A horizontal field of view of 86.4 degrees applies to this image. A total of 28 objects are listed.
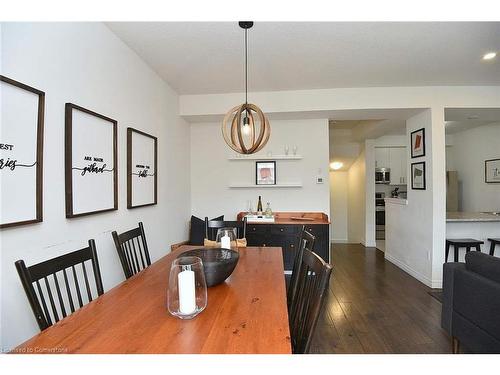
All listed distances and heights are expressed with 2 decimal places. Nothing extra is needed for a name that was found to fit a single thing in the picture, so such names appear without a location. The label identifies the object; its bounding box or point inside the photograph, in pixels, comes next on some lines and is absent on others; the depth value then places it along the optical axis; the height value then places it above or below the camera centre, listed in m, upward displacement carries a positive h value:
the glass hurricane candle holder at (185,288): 1.10 -0.42
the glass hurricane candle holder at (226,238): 1.93 -0.36
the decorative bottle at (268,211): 3.96 -0.35
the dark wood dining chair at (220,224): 2.88 -0.39
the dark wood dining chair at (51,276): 1.07 -0.38
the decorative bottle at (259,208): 4.10 -0.30
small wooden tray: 4.01 -0.46
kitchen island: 3.74 -0.60
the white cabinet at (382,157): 6.35 +0.73
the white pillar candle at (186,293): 1.10 -0.43
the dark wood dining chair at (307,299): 1.07 -0.51
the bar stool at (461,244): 3.45 -0.74
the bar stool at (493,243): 3.52 -0.74
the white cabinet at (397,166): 6.30 +0.52
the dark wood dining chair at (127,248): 1.84 -0.45
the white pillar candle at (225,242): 1.93 -0.39
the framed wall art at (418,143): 3.65 +0.63
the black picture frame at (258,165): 4.19 +0.34
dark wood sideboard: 3.71 -0.67
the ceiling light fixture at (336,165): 6.36 +0.55
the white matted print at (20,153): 1.31 +0.19
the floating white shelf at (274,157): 4.11 +0.48
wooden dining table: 0.90 -0.53
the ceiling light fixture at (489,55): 2.61 +1.31
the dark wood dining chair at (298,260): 1.73 -0.48
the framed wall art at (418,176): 3.66 +0.17
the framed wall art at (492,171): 4.91 +0.31
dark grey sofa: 1.63 -0.79
